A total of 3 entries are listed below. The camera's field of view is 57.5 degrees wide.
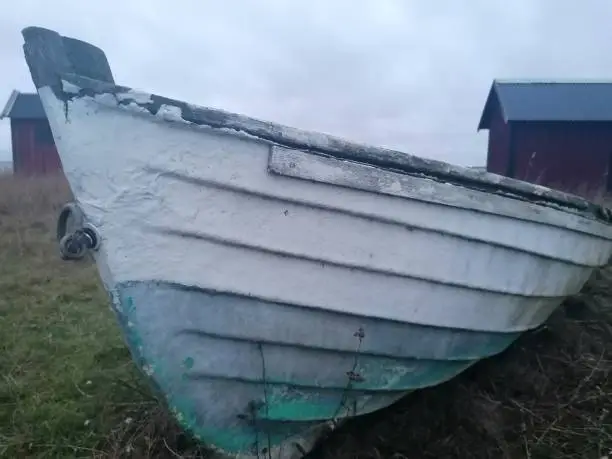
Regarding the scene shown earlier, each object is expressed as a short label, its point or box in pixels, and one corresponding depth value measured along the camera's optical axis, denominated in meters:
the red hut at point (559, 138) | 15.03
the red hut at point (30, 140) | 21.36
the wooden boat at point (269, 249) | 1.83
